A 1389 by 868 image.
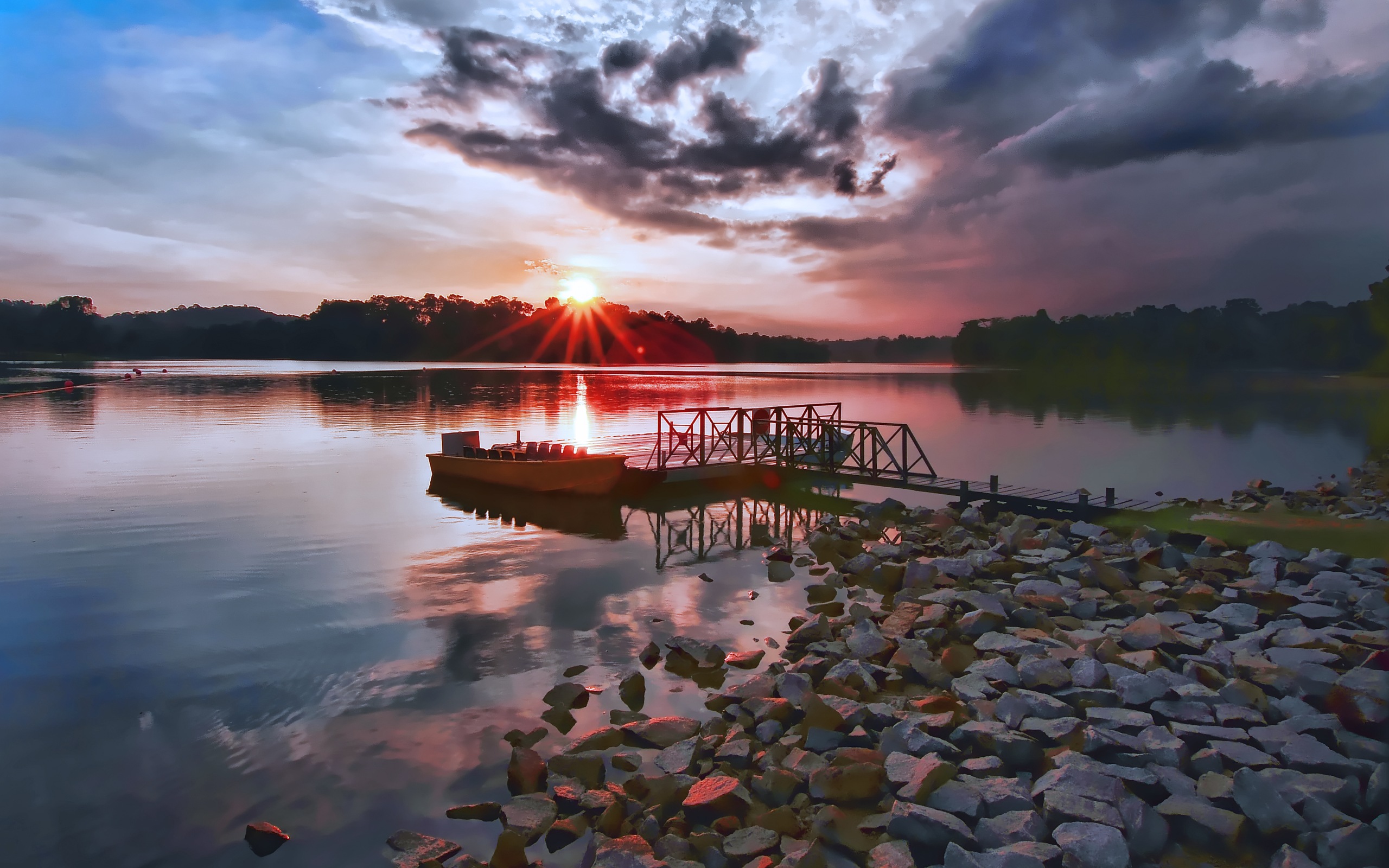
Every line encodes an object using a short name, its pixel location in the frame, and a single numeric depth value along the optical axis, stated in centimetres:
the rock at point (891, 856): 605
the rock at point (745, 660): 1136
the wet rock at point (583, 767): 800
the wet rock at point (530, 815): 720
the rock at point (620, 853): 627
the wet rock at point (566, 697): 1005
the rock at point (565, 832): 712
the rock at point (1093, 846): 582
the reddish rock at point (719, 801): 705
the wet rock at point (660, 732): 885
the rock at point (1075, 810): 627
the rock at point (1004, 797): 655
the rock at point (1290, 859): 566
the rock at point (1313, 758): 687
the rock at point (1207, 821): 620
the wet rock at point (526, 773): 800
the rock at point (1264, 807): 623
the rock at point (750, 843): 641
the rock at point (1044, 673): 906
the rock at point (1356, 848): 576
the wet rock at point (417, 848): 689
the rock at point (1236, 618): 1101
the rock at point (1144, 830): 615
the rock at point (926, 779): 685
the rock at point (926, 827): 628
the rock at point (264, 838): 730
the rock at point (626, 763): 830
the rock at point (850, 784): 713
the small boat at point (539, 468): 2638
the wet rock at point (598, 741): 879
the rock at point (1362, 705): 770
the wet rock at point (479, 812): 762
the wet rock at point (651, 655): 1162
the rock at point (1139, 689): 857
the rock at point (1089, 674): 888
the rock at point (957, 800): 658
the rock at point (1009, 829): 620
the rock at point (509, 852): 661
